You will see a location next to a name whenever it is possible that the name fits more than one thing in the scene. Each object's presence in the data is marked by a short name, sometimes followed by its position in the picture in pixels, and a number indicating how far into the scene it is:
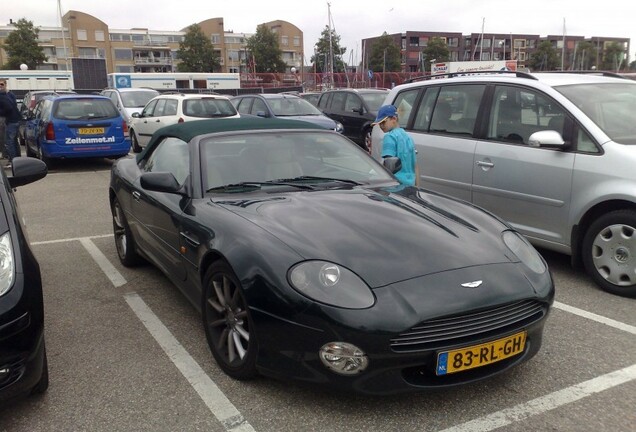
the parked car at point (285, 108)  13.94
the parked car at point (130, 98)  17.22
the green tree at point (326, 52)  71.32
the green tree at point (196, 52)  75.12
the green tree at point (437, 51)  81.88
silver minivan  4.39
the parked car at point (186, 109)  13.79
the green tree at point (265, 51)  74.75
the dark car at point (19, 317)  2.52
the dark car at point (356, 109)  14.28
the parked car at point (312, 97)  18.19
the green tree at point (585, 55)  92.94
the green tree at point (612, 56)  91.50
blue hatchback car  11.52
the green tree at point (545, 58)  85.12
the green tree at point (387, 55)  78.75
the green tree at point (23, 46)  60.88
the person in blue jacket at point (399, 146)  5.09
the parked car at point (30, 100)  16.31
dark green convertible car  2.56
